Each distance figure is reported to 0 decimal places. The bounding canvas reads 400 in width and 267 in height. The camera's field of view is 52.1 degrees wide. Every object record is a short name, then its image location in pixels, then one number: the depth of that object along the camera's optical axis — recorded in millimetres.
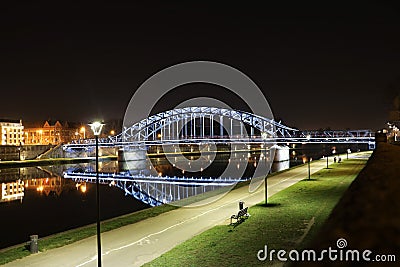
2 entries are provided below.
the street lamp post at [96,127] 9324
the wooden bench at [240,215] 13343
